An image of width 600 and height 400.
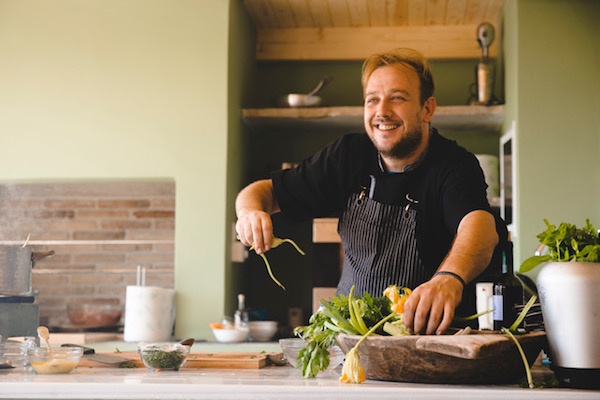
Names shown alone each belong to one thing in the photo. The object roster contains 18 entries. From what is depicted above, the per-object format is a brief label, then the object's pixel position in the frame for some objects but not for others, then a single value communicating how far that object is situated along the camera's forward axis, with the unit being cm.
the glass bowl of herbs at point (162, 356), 165
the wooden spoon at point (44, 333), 184
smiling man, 213
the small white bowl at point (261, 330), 364
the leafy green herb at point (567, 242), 138
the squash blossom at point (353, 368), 133
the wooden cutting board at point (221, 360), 178
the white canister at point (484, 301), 303
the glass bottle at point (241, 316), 356
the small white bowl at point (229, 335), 345
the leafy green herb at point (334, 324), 144
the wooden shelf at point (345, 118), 385
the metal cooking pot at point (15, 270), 229
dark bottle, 165
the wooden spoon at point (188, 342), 183
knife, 179
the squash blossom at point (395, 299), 143
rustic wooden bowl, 129
